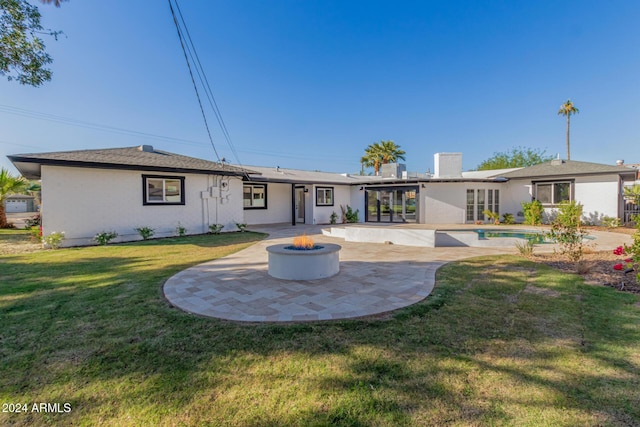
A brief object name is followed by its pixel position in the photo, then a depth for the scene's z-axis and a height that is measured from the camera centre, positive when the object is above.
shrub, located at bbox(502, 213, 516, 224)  17.62 -0.64
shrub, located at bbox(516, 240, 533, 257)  8.04 -1.17
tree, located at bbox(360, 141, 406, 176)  33.25 +6.64
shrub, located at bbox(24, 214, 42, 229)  15.60 -0.69
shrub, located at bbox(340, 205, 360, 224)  19.03 -0.38
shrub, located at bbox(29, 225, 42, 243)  10.31 -0.89
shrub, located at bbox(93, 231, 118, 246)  10.04 -0.96
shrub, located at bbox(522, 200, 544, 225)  16.61 -0.20
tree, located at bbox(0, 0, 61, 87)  6.99 +4.27
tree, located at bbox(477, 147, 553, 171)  38.44 +7.03
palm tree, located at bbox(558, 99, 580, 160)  30.38 +10.78
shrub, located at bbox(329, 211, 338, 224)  18.38 -0.56
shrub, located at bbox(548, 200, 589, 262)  7.10 -0.76
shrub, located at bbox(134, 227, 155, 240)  10.91 -0.85
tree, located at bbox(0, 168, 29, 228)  14.73 +1.42
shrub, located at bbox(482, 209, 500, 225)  17.66 -0.45
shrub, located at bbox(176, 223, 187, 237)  12.03 -0.89
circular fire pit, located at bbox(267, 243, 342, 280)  5.58 -1.08
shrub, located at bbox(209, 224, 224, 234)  12.99 -0.88
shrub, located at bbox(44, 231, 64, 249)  9.22 -0.96
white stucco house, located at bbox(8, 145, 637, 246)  9.90 +0.91
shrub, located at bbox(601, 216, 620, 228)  14.88 -0.72
